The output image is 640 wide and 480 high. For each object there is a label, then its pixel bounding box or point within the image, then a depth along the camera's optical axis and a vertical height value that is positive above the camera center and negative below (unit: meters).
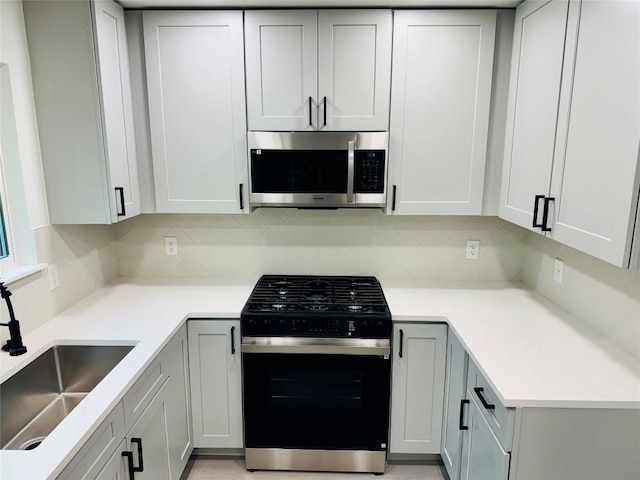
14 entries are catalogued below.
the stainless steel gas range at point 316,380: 2.09 -1.13
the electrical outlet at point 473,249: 2.63 -0.59
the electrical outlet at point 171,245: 2.68 -0.58
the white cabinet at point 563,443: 1.39 -0.95
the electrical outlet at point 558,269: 2.20 -0.60
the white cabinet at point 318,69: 2.11 +0.41
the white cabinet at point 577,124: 1.31 +0.11
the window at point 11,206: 1.78 -0.23
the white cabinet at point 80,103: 1.84 +0.22
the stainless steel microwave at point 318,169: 2.17 -0.08
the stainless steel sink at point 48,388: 1.51 -0.92
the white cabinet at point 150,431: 1.32 -1.03
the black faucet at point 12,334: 1.59 -0.68
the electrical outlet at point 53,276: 2.00 -0.58
